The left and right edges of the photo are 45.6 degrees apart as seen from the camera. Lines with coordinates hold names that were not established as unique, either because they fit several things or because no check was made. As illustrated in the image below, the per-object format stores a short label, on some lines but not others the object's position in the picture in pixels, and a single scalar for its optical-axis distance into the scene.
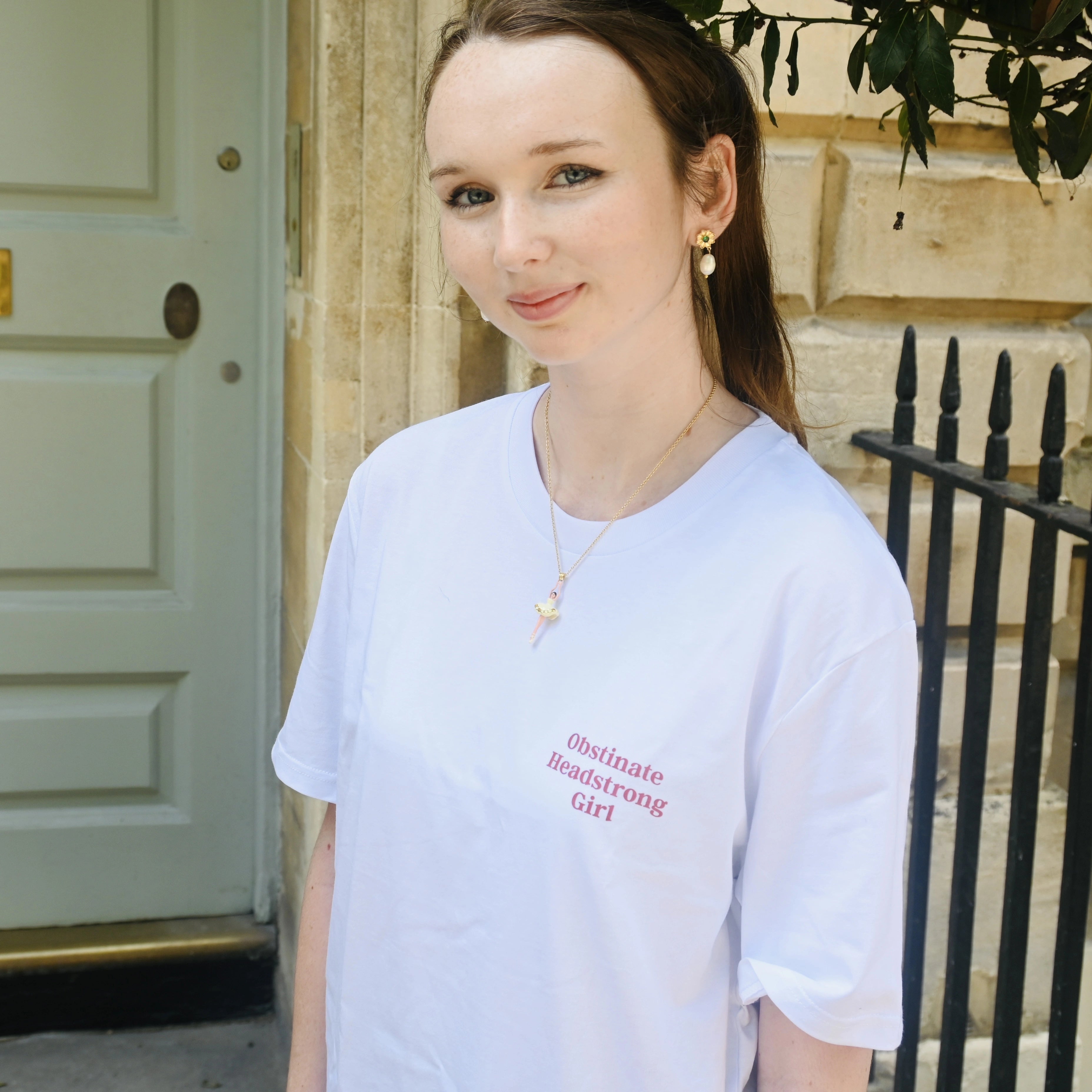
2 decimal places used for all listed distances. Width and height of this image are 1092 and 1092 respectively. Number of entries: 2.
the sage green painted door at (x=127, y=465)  2.69
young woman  1.02
